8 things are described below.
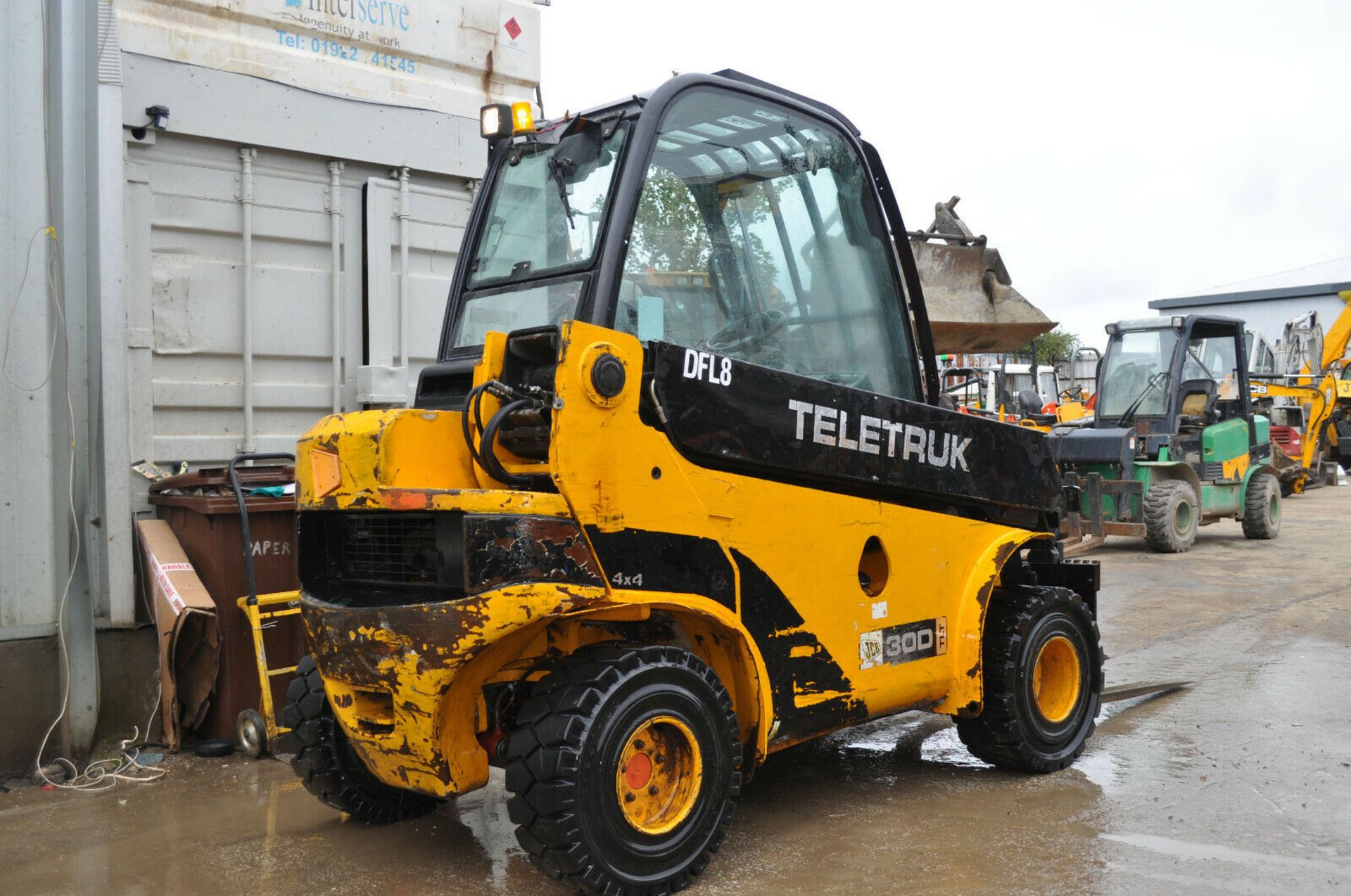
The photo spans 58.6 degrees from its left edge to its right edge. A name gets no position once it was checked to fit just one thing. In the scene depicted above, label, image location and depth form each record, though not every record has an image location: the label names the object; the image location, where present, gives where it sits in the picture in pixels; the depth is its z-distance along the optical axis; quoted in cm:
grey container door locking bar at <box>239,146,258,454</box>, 605
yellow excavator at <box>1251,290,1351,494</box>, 1827
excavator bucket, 655
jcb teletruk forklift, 331
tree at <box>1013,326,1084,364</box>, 5353
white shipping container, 525
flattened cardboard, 526
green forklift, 1228
